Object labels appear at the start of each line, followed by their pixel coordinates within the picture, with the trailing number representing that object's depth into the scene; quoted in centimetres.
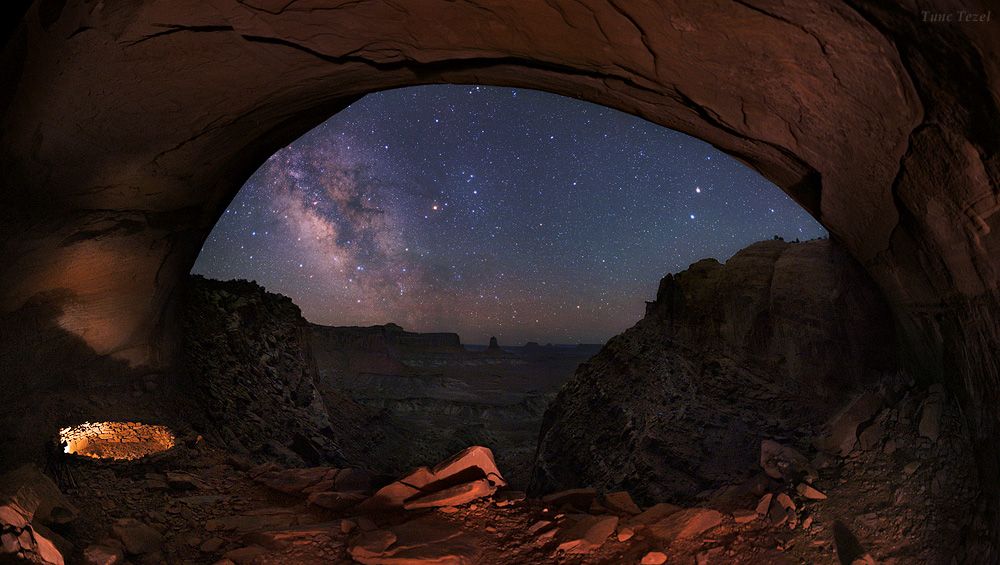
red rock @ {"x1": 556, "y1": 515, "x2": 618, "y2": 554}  359
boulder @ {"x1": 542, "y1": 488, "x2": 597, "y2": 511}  454
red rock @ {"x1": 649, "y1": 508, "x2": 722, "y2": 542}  364
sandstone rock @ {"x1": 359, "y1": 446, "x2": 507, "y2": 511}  443
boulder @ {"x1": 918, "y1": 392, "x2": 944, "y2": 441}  353
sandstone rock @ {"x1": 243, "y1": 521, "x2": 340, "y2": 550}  371
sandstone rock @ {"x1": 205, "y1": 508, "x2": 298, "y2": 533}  405
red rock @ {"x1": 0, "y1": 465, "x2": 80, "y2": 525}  340
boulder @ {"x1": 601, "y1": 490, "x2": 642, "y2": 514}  432
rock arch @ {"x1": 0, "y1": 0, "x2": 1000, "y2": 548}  254
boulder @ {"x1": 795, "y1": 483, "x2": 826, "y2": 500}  371
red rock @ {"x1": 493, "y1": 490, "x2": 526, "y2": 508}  433
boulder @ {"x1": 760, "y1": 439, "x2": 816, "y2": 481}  414
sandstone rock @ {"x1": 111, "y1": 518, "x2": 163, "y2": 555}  348
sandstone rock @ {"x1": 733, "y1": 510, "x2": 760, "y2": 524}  367
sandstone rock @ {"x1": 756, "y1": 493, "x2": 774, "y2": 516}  374
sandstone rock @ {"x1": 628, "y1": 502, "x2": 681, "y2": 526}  396
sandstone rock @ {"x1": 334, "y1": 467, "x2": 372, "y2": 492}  500
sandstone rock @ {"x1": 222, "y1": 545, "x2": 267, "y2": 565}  343
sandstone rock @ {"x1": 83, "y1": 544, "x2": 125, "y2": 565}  314
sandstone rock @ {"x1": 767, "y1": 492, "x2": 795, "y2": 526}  358
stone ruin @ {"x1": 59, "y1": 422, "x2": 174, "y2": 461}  536
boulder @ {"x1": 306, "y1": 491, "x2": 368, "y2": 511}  454
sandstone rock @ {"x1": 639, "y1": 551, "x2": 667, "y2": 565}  332
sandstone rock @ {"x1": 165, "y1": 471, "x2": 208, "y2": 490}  471
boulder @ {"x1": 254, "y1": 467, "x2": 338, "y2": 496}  498
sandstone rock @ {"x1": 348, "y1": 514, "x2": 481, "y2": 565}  341
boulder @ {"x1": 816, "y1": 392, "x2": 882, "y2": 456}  422
